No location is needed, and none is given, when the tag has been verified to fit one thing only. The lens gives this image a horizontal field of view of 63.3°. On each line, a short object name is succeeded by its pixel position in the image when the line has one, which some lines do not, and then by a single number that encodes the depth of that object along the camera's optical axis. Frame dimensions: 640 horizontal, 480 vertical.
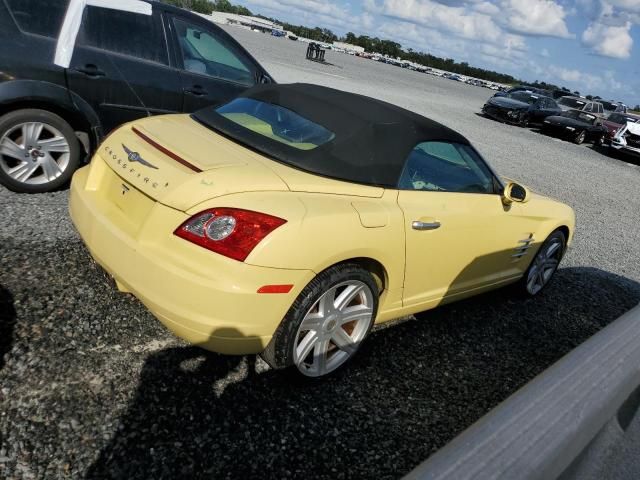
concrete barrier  0.95
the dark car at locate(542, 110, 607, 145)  20.31
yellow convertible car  2.42
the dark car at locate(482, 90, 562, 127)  21.62
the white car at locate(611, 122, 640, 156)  17.78
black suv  4.27
